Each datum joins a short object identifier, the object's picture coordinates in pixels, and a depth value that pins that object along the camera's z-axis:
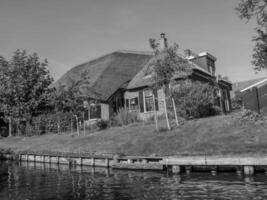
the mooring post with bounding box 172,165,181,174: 12.73
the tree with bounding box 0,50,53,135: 32.47
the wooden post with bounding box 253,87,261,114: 18.16
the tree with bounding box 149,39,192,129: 19.19
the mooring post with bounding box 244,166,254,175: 11.21
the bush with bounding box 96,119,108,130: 26.77
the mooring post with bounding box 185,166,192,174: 12.84
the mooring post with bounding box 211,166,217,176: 12.21
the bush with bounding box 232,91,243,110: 37.14
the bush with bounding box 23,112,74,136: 29.89
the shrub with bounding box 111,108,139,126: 25.97
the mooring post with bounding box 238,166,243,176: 11.65
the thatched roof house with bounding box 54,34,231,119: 29.02
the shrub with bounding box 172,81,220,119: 20.67
